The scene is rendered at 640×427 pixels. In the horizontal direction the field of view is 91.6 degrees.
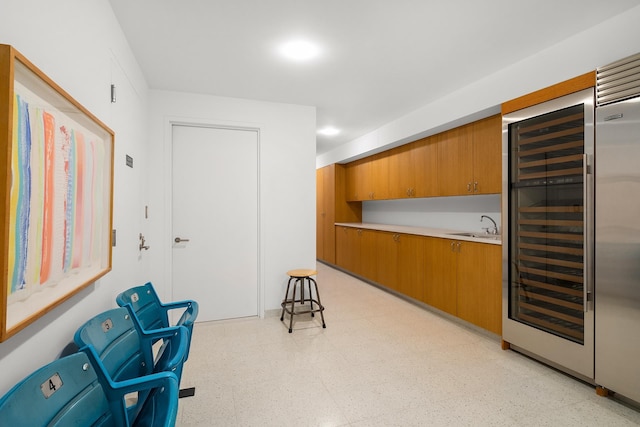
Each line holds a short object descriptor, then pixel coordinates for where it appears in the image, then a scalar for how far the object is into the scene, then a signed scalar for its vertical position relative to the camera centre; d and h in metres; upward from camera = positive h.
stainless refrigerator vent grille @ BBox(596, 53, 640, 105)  1.90 +0.84
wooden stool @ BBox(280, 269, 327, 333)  3.41 -0.96
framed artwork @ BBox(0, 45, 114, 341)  0.87 +0.07
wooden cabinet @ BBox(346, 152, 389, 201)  5.16 +0.62
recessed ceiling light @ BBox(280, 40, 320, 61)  2.49 +1.35
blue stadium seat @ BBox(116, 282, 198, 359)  1.92 -0.66
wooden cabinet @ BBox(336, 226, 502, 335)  3.02 -0.72
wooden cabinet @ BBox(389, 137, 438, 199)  4.11 +0.61
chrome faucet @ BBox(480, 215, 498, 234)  3.68 -0.19
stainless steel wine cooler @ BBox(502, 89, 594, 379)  2.19 -0.15
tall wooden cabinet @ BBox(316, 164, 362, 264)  6.51 +0.09
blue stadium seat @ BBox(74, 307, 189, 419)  1.32 -0.65
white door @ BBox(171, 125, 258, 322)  3.48 -0.09
